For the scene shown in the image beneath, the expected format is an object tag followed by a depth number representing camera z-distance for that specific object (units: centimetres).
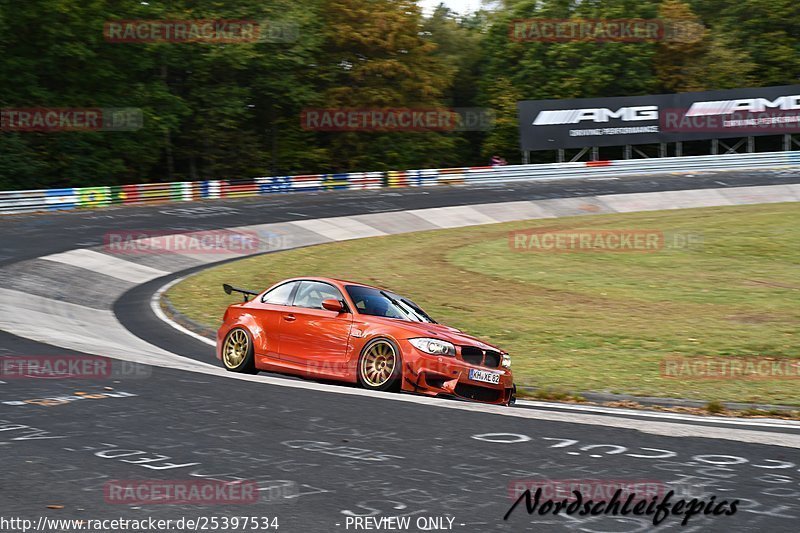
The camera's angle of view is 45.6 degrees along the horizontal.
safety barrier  3766
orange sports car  1072
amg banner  5238
